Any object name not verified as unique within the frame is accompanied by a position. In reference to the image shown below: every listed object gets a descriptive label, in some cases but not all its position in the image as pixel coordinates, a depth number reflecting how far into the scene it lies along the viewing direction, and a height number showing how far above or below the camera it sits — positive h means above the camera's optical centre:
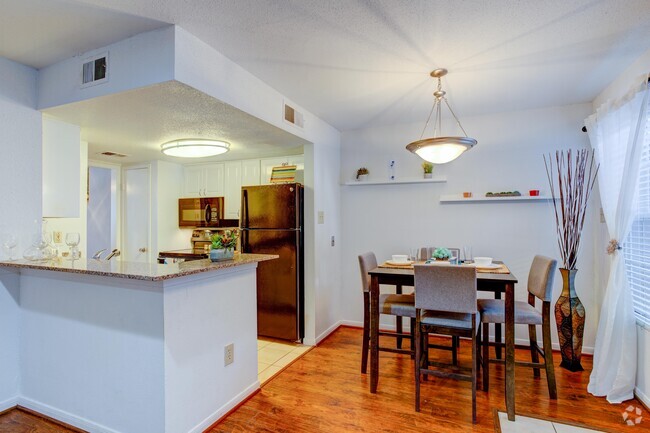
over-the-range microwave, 4.30 +0.08
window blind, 2.35 -0.22
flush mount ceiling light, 3.21 +0.67
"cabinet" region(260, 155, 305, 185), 3.97 +0.65
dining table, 2.21 -0.58
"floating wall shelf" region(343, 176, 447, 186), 3.70 +0.41
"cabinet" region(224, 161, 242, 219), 4.30 +0.38
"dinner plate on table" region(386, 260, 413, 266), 2.86 -0.39
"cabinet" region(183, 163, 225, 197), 4.43 +0.50
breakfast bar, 1.88 -0.76
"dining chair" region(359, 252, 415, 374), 2.72 -0.73
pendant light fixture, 2.39 +0.51
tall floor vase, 2.82 -0.88
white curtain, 2.33 -0.15
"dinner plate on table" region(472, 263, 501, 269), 2.61 -0.38
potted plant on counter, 2.26 -0.19
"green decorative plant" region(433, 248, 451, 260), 2.89 -0.31
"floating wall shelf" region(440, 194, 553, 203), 3.35 +0.19
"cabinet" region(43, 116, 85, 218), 2.63 +0.39
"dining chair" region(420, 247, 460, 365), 2.75 -0.39
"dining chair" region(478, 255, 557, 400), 2.42 -0.71
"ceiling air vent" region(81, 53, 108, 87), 2.14 +0.95
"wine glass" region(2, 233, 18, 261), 2.31 -0.17
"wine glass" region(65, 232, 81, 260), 2.40 -0.17
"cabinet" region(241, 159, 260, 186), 4.21 +0.57
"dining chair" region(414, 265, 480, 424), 2.19 -0.58
